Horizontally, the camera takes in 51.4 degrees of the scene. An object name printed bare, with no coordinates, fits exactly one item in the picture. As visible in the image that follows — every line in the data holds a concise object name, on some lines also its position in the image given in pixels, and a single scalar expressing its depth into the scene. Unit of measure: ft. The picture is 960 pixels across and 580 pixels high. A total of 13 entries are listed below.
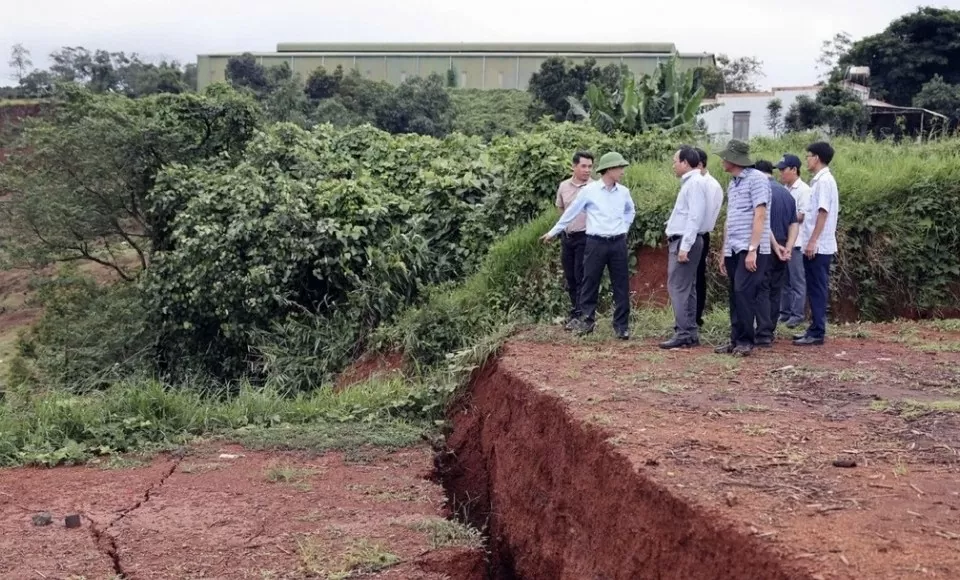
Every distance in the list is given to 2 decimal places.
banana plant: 53.72
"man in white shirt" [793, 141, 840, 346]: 26.68
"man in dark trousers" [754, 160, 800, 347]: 25.91
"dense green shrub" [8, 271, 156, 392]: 45.39
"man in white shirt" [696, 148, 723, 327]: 25.86
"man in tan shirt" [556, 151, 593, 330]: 29.48
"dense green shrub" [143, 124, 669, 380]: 39.73
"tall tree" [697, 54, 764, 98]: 151.33
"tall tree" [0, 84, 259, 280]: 55.47
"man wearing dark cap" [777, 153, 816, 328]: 29.14
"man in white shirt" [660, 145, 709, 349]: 25.59
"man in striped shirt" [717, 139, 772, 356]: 24.36
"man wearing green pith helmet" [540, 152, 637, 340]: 27.37
